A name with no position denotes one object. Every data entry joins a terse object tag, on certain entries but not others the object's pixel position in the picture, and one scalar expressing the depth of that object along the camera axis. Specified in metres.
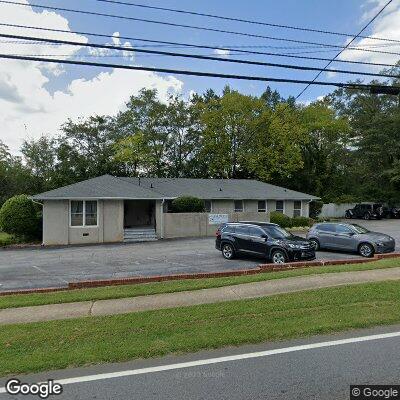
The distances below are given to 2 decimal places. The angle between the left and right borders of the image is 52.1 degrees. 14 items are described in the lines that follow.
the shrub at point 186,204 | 28.69
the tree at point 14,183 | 46.62
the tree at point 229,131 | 47.72
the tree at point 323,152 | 49.97
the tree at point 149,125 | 48.22
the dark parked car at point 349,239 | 17.25
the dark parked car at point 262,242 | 15.11
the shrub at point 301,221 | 31.22
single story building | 24.84
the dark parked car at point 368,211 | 43.88
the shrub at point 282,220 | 30.41
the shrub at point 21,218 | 24.91
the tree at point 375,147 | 47.91
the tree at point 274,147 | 47.84
